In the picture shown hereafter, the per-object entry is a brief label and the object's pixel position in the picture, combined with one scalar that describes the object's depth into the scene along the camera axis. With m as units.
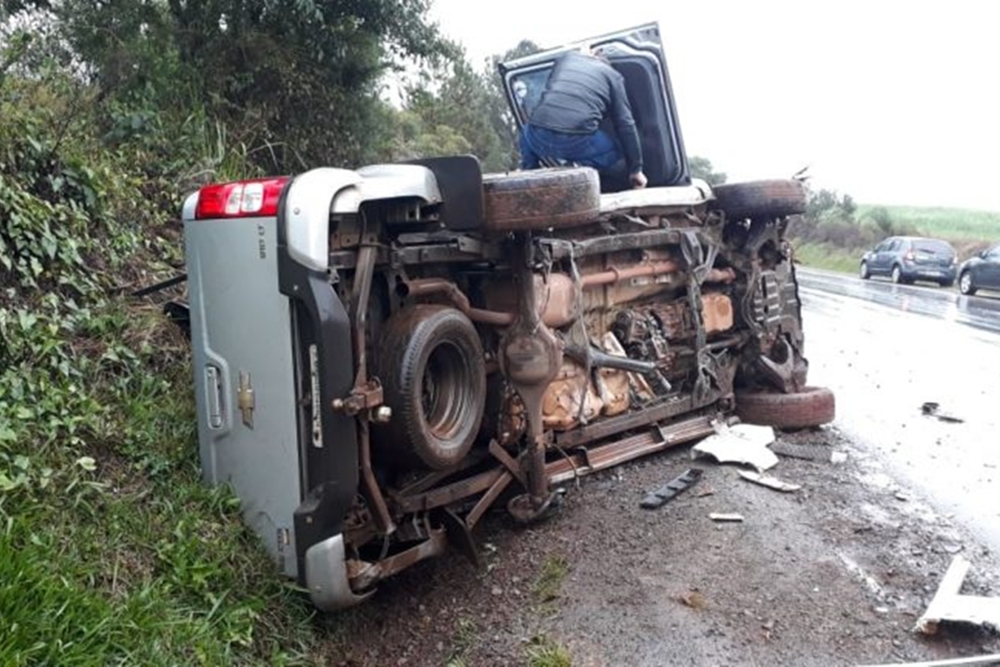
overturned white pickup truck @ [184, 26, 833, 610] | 2.87
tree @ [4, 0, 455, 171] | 6.28
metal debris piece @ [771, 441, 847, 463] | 4.94
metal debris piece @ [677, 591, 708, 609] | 3.17
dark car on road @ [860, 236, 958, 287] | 21.77
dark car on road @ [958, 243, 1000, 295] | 18.50
